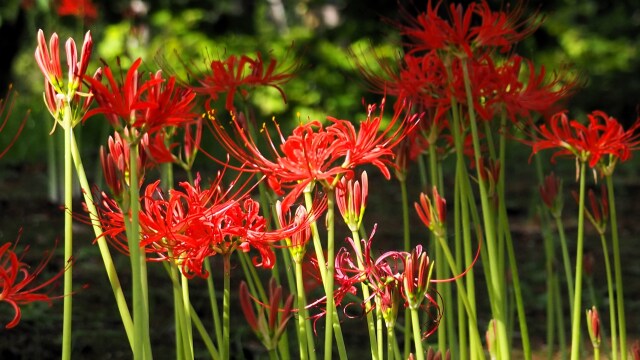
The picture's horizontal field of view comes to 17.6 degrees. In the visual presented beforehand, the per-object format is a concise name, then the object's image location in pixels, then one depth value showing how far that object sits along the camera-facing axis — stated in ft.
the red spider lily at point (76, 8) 18.26
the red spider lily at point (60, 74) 4.87
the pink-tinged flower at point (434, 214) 5.47
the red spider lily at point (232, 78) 5.88
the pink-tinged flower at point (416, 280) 4.98
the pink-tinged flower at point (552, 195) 6.20
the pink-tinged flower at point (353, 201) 5.13
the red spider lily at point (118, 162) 4.78
